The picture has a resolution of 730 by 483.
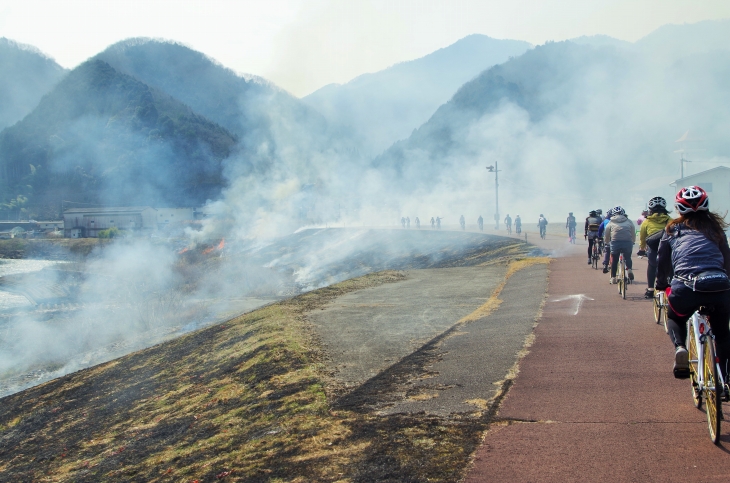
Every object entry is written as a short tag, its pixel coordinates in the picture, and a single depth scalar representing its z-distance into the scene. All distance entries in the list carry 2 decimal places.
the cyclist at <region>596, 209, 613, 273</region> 14.78
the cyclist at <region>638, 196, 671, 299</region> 8.75
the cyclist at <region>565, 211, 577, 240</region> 31.07
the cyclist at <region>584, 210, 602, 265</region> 17.34
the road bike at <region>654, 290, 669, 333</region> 8.35
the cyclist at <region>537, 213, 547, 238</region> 36.59
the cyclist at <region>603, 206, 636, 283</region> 12.16
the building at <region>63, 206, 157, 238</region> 90.94
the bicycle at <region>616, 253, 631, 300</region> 12.28
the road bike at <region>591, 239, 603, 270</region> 18.21
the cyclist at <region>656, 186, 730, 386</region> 4.75
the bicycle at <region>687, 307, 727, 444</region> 4.50
